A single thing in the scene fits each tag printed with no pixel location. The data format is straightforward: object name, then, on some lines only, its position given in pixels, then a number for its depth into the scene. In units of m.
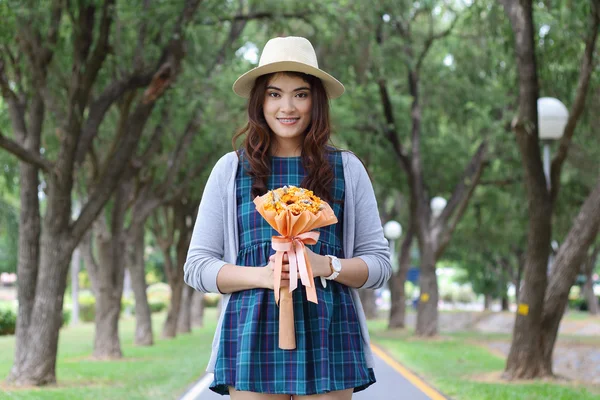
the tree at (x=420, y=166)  22.66
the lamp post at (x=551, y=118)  12.09
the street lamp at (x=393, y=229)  28.12
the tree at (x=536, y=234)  11.88
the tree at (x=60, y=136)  12.20
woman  3.10
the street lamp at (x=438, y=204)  24.22
